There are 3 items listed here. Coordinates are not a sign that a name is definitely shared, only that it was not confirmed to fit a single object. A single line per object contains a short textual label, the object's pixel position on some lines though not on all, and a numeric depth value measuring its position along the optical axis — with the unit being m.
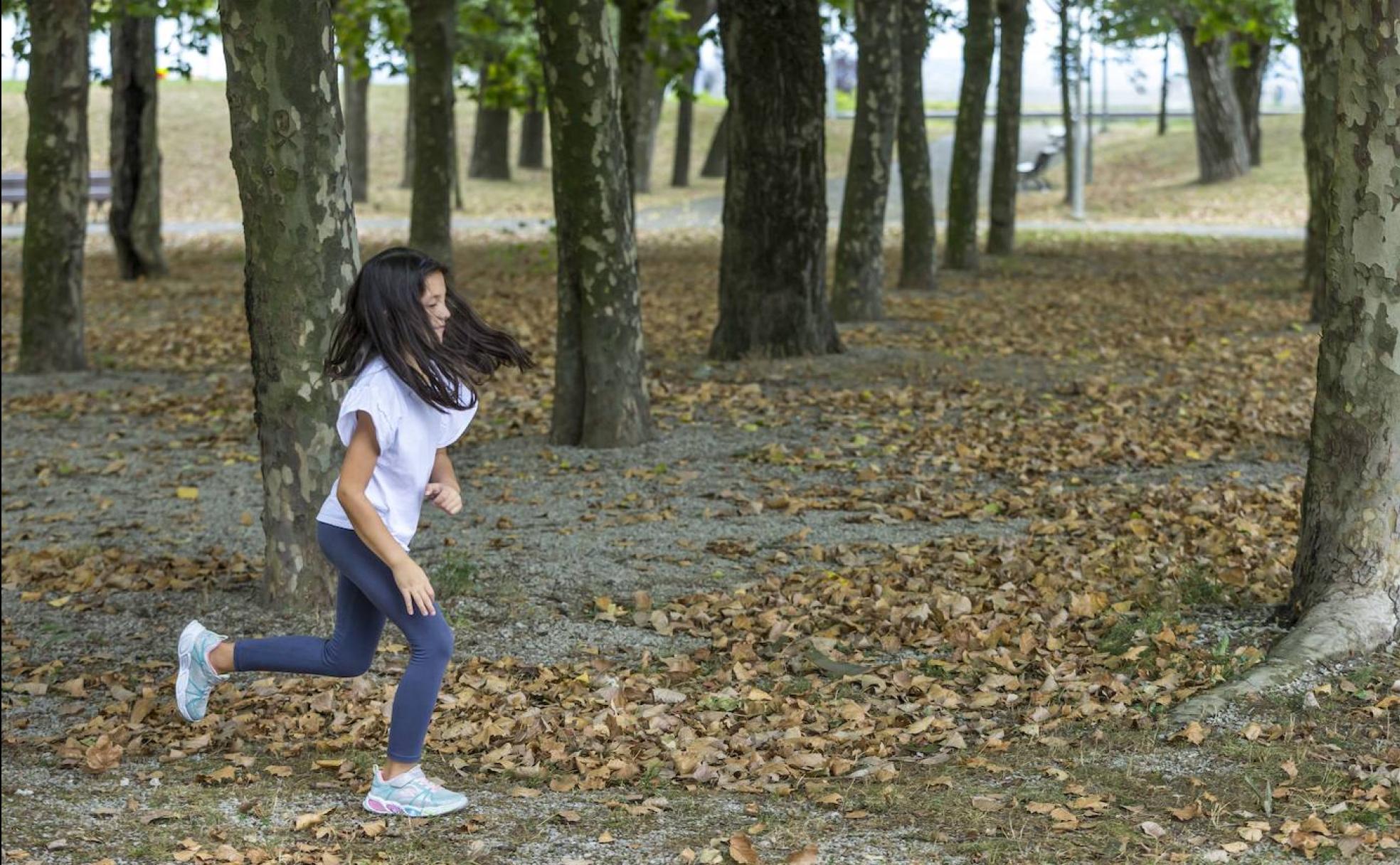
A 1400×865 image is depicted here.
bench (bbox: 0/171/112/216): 30.41
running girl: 4.68
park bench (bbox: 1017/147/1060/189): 42.69
